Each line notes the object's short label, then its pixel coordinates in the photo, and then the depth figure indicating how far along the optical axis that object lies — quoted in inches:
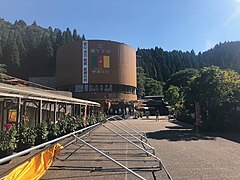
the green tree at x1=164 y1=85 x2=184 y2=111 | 1383.1
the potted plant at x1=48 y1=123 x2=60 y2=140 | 292.2
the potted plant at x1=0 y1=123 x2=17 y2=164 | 190.7
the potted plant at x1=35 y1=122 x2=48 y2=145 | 259.2
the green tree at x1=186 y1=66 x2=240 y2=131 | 475.6
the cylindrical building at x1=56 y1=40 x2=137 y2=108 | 1499.4
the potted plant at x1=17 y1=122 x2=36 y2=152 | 226.3
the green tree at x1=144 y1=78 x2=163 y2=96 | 2539.4
